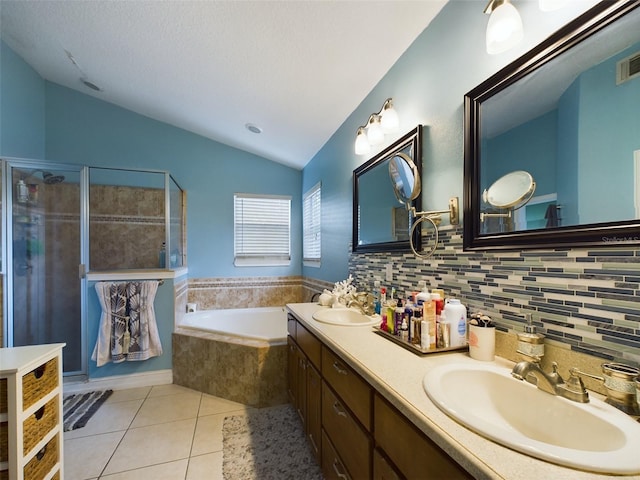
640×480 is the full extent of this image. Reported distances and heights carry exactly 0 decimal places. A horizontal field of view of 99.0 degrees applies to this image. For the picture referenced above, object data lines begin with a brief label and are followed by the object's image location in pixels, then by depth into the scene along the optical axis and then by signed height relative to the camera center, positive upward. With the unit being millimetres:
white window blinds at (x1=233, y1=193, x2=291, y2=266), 3635 +119
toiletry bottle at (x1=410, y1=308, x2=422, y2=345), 1114 -374
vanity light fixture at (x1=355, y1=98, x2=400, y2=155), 1620 +696
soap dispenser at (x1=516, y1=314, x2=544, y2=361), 840 -332
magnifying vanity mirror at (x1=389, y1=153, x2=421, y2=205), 1452 +338
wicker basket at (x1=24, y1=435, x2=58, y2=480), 1105 -960
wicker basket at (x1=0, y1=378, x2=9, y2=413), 1038 -605
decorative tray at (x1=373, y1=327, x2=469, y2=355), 1035 -429
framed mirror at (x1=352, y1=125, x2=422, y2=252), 1503 +237
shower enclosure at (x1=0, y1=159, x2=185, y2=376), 2414 -10
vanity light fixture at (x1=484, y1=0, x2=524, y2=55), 904 +710
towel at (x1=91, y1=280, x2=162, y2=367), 2404 -759
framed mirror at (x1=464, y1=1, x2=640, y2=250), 685 +305
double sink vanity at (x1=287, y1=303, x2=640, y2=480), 500 -451
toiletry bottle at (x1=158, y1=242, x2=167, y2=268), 2878 -196
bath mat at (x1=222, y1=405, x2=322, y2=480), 1521 -1309
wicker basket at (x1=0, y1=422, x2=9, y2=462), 1038 -771
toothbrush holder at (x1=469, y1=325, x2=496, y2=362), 964 -374
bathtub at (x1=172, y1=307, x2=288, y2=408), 2201 -1069
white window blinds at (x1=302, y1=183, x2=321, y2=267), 3184 +140
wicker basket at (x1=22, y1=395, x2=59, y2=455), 1087 -793
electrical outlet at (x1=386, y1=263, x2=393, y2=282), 1743 -222
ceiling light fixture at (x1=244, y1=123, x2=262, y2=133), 2889 +1194
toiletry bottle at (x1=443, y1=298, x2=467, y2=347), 1069 -333
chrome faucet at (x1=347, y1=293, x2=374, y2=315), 1785 -432
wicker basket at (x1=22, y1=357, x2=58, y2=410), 1088 -615
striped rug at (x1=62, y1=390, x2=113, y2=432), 1978 -1338
